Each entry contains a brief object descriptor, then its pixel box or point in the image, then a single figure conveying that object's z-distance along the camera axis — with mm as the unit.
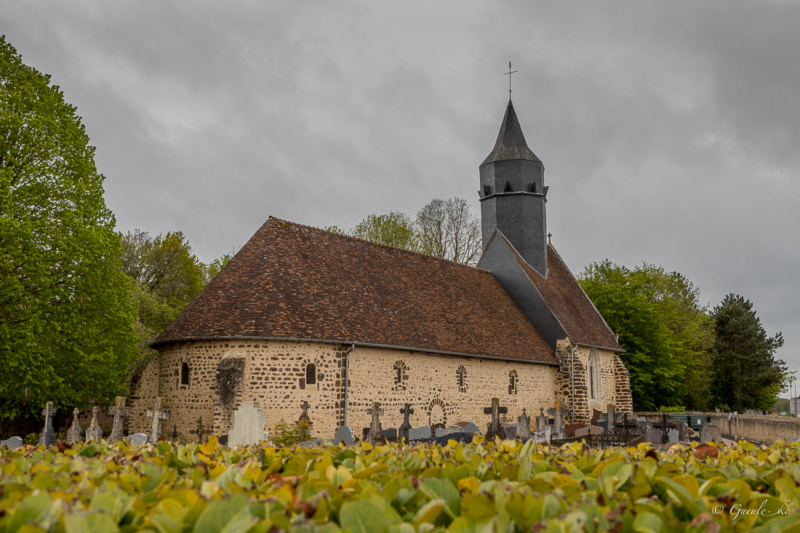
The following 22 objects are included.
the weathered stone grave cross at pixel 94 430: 16016
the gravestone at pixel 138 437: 12637
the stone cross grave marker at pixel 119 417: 16203
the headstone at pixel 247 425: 13703
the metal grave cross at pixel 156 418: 16719
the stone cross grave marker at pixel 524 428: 14781
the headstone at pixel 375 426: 14562
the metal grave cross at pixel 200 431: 18266
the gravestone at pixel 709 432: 14572
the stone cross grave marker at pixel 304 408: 17609
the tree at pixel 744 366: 49688
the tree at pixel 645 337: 38469
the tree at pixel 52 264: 18094
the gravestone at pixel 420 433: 15458
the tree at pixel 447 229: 44000
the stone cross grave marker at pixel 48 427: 15845
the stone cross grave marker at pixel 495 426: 15211
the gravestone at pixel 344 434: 12883
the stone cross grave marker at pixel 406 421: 14945
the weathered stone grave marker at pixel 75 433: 15684
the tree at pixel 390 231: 44094
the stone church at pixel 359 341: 18094
